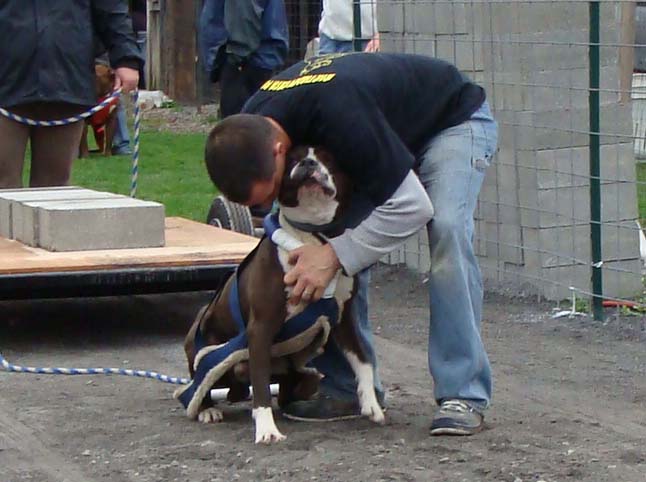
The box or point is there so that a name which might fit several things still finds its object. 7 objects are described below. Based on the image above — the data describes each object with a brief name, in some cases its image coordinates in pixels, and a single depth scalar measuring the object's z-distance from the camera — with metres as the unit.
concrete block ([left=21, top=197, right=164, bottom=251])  12.36
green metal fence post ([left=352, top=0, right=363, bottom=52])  16.21
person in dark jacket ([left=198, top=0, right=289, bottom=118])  18.29
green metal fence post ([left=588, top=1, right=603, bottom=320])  12.92
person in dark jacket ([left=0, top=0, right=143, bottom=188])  13.07
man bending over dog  7.91
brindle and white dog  8.19
